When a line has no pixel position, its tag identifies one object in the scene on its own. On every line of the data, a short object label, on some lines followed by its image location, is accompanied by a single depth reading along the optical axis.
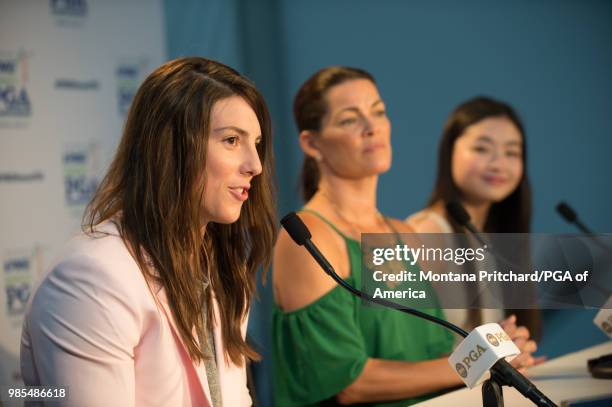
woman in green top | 5.33
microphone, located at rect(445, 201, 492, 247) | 4.67
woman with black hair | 7.02
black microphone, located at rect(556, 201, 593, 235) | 5.61
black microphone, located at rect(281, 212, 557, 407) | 3.31
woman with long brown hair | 3.48
